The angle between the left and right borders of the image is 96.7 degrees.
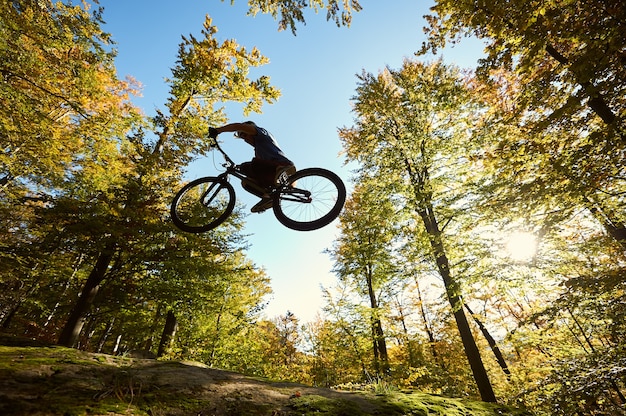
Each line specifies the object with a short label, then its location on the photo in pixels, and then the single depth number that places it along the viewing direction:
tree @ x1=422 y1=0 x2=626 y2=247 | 4.03
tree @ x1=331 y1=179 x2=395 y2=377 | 11.81
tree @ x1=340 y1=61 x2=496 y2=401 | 9.49
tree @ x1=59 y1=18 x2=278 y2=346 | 9.68
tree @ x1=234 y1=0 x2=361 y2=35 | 6.28
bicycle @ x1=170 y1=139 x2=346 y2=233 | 5.09
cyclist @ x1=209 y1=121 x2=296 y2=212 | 5.09
